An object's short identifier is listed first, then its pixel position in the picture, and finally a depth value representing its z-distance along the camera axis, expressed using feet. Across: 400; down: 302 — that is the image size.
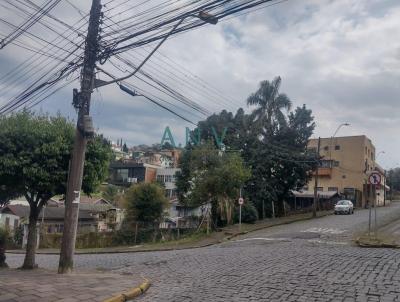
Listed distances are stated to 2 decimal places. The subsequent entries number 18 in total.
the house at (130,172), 243.81
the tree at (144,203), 117.29
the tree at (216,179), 99.55
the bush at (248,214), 113.19
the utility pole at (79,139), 40.60
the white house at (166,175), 236.84
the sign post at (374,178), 60.90
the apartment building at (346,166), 204.85
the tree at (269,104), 136.05
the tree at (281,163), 127.65
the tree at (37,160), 43.86
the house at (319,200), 177.68
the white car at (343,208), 138.72
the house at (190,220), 110.28
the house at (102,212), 128.88
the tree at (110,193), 195.55
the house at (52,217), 137.28
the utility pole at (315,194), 130.27
